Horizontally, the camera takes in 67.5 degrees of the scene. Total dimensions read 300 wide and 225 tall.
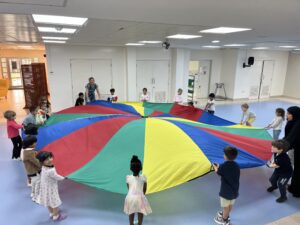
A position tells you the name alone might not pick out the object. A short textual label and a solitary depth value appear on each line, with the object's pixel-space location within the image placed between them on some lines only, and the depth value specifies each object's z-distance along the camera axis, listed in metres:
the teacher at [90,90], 7.42
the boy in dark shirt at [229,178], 2.75
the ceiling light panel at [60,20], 2.91
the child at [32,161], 3.25
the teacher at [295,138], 3.52
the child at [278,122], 4.89
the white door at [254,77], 11.95
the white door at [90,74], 8.98
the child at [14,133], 4.37
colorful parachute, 3.00
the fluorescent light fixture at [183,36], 5.03
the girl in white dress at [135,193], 2.59
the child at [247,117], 5.34
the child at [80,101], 6.36
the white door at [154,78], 10.18
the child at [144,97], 7.37
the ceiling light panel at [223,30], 3.79
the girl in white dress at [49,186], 2.79
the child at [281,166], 3.28
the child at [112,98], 7.40
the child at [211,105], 6.50
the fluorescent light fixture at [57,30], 3.99
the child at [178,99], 7.07
